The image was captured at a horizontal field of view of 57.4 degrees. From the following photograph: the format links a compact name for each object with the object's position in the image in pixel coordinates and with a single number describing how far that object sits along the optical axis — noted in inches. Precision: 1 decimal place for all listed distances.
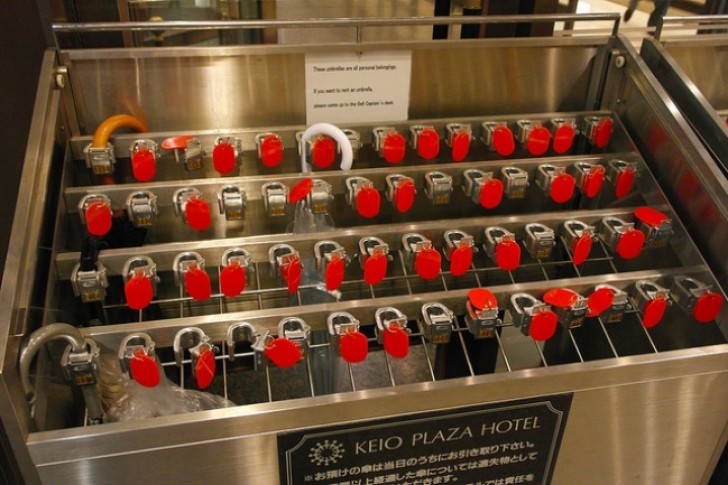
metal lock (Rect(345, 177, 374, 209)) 52.9
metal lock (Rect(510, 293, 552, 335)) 47.1
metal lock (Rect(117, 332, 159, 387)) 41.6
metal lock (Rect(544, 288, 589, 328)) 47.8
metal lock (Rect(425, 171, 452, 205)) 54.1
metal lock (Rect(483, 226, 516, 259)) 51.7
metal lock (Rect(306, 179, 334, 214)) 52.1
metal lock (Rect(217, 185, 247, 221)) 50.3
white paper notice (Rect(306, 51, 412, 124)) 57.6
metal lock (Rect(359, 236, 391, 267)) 49.3
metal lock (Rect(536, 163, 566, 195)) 56.0
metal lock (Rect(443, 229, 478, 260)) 50.4
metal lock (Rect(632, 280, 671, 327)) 49.5
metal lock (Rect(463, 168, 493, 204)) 54.6
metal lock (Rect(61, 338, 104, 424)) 40.8
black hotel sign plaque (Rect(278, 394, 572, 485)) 42.6
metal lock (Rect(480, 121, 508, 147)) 58.9
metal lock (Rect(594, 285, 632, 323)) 49.0
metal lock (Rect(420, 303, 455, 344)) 46.2
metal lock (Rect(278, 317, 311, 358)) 43.8
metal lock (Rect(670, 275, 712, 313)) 49.4
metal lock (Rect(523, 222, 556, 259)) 52.1
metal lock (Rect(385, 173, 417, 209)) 53.4
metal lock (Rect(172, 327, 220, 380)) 42.1
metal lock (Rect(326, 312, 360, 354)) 44.6
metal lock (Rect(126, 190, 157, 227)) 50.1
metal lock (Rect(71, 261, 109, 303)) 45.2
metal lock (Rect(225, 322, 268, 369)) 43.4
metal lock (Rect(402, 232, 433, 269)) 49.8
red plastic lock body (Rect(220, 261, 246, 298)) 46.0
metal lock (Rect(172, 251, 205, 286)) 46.6
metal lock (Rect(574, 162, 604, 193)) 56.6
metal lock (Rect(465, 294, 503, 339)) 46.9
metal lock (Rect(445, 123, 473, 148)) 57.9
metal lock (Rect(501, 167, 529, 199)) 55.6
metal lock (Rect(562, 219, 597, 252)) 52.6
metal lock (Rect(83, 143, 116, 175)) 51.8
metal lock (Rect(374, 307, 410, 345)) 45.3
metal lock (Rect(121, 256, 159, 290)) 46.0
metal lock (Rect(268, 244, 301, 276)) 47.5
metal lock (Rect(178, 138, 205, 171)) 53.5
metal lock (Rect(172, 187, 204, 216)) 50.2
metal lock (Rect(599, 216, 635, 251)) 53.0
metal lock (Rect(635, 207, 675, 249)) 53.1
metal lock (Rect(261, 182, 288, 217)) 50.9
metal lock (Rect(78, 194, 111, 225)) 48.7
